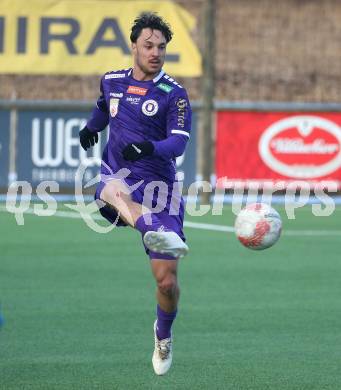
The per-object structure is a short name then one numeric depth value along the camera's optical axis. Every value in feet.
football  57.98
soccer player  54.44
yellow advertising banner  148.56
